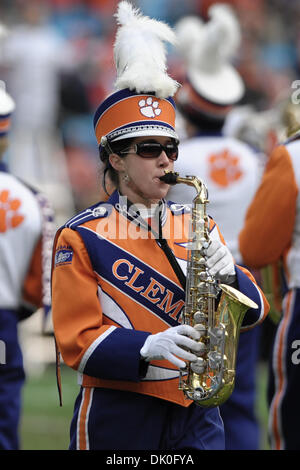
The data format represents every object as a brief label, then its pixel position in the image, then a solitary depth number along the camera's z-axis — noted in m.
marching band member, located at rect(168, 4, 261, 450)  11.33
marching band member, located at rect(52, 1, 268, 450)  6.29
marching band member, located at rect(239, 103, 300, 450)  8.93
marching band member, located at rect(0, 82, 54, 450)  10.06
